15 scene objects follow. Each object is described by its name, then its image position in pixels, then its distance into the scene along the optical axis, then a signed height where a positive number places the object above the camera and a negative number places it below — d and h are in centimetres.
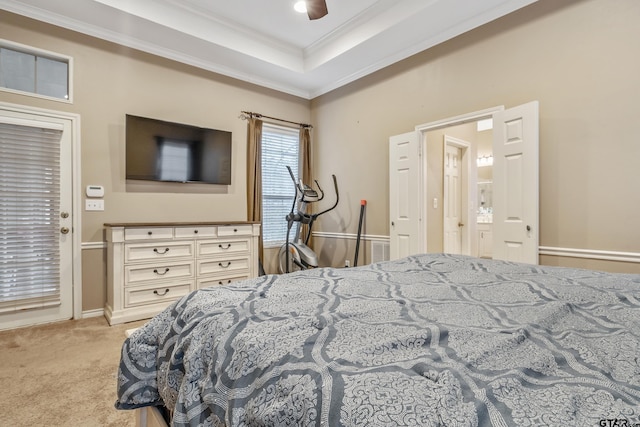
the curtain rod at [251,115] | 436 +139
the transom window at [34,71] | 292 +138
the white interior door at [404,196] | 362 +18
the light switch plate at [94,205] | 324 +7
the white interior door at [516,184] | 271 +26
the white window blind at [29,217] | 285 -5
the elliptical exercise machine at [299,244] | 420 -47
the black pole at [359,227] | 414 -22
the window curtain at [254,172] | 436 +56
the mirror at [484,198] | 664 +30
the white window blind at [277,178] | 464 +51
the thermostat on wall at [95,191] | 323 +22
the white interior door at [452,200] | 488 +19
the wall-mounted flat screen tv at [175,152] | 347 +72
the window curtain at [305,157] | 499 +89
